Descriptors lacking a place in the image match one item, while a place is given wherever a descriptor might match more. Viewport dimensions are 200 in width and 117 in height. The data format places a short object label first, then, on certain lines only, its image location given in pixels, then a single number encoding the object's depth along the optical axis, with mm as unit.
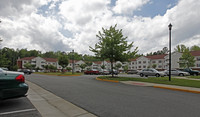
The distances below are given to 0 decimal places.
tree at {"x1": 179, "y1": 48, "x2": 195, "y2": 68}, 40812
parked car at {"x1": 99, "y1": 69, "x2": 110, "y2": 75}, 33769
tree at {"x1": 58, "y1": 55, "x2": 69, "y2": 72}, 33144
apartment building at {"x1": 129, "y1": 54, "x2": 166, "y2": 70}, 67188
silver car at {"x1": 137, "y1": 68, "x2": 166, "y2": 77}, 22834
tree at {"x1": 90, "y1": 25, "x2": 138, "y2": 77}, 18031
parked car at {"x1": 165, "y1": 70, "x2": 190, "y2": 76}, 25328
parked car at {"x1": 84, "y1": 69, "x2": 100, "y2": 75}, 34500
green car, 4344
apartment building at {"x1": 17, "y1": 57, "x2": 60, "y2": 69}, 82125
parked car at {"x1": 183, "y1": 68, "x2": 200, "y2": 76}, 26391
